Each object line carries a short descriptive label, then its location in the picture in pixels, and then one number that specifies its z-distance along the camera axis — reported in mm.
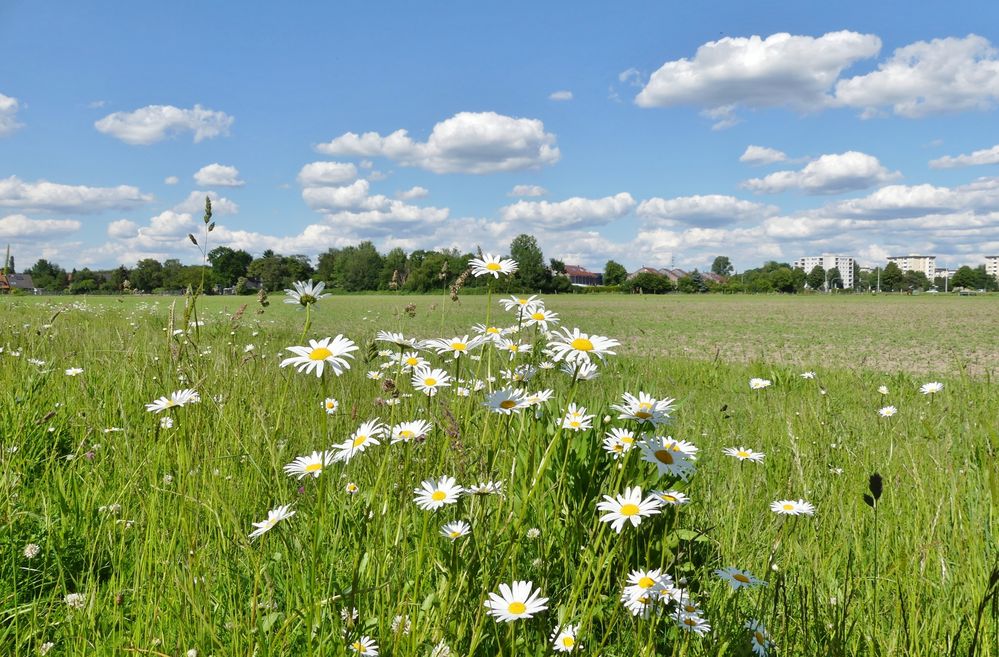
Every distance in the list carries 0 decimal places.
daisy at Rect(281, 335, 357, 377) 541
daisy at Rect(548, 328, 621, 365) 587
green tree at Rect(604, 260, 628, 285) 99180
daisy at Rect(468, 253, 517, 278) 673
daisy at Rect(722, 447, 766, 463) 780
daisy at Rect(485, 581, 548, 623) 525
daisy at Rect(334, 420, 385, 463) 619
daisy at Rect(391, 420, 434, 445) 629
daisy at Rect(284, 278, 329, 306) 590
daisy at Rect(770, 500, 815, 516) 662
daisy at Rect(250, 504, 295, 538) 560
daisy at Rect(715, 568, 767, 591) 619
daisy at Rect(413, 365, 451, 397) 695
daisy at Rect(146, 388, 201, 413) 649
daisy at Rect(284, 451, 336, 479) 647
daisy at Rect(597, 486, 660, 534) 545
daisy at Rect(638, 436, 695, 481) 596
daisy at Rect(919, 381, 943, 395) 1350
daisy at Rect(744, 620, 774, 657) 605
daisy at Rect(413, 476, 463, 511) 555
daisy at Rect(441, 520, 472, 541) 559
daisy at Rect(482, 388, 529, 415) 586
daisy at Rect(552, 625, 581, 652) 534
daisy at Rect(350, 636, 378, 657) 539
